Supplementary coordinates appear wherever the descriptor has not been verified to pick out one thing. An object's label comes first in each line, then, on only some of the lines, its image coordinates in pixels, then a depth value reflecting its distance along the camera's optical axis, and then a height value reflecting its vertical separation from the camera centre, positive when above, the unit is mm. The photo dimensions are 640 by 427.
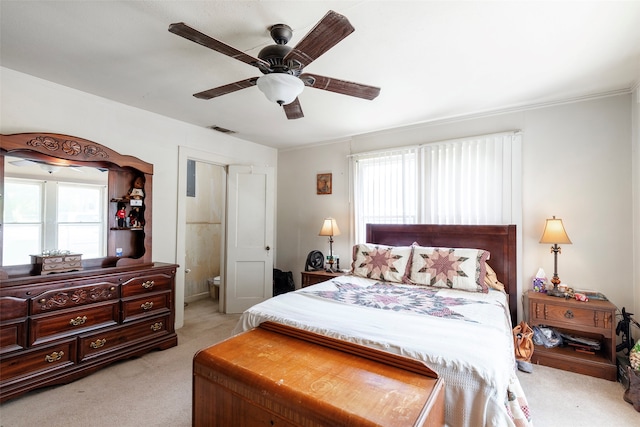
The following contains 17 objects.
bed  1267 -656
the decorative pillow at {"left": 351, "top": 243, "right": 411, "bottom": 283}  2951 -500
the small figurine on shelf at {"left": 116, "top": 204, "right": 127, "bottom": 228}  2941 -10
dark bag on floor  4457 -1062
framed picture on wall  4387 +496
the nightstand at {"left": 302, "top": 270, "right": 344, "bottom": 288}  3607 -781
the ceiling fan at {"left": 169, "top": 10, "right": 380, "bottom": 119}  1356 +870
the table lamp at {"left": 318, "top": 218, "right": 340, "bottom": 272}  3896 -199
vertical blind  3064 +396
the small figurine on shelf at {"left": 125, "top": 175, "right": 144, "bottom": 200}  2988 +255
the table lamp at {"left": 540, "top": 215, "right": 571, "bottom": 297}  2605 -194
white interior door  4121 -348
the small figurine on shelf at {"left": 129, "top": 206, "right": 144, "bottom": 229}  3012 -41
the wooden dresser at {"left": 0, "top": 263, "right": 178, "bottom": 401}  2033 -895
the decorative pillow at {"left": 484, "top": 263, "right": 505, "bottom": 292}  2761 -632
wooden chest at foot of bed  985 -671
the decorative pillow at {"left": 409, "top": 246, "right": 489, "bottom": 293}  2639 -503
